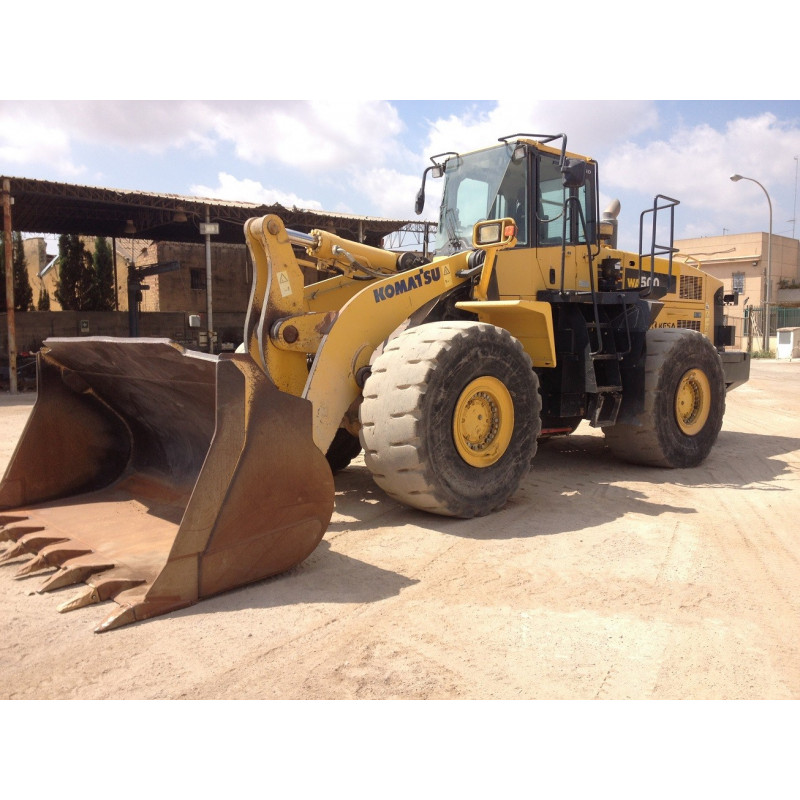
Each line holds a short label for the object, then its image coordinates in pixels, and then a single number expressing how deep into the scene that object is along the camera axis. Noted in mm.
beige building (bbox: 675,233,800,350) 41094
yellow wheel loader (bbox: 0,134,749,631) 3693
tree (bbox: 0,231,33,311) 23609
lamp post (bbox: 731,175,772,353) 27219
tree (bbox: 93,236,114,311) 24406
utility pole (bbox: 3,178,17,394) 14945
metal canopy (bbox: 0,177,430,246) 16250
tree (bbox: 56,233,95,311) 24062
